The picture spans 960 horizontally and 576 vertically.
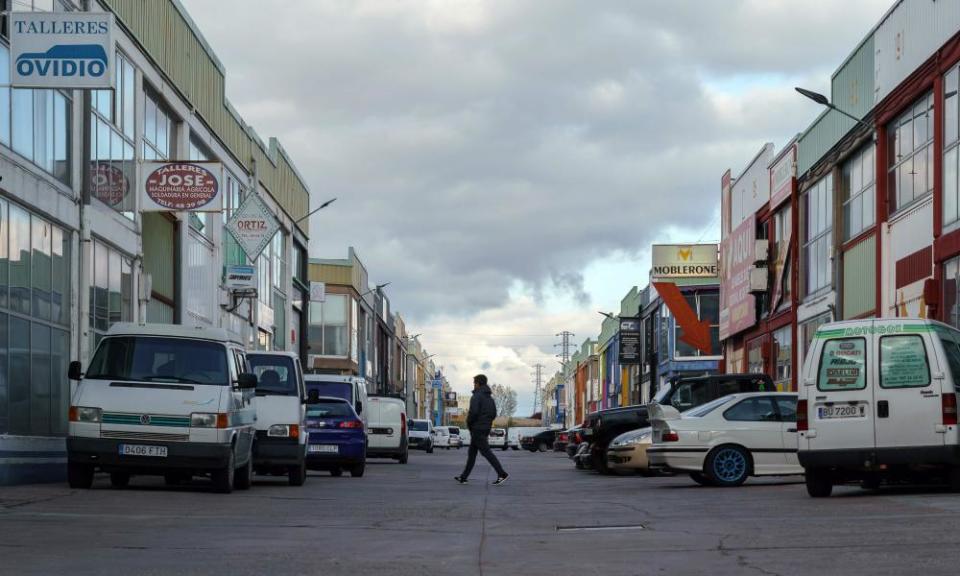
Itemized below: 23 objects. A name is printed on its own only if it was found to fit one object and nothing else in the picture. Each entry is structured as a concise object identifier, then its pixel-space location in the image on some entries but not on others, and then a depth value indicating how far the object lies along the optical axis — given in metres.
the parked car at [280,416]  21.73
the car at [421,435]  68.38
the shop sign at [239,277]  39.75
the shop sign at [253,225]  35.66
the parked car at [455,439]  92.07
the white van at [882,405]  16.45
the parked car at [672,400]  28.36
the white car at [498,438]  91.00
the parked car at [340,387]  30.45
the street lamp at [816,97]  32.00
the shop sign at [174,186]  28.56
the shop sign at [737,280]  50.28
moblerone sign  70.00
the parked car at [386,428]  39.28
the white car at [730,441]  21.39
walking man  23.64
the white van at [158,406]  17.81
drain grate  13.19
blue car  27.27
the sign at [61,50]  19.84
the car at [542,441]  78.25
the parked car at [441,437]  89.81
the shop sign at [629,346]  82.36
